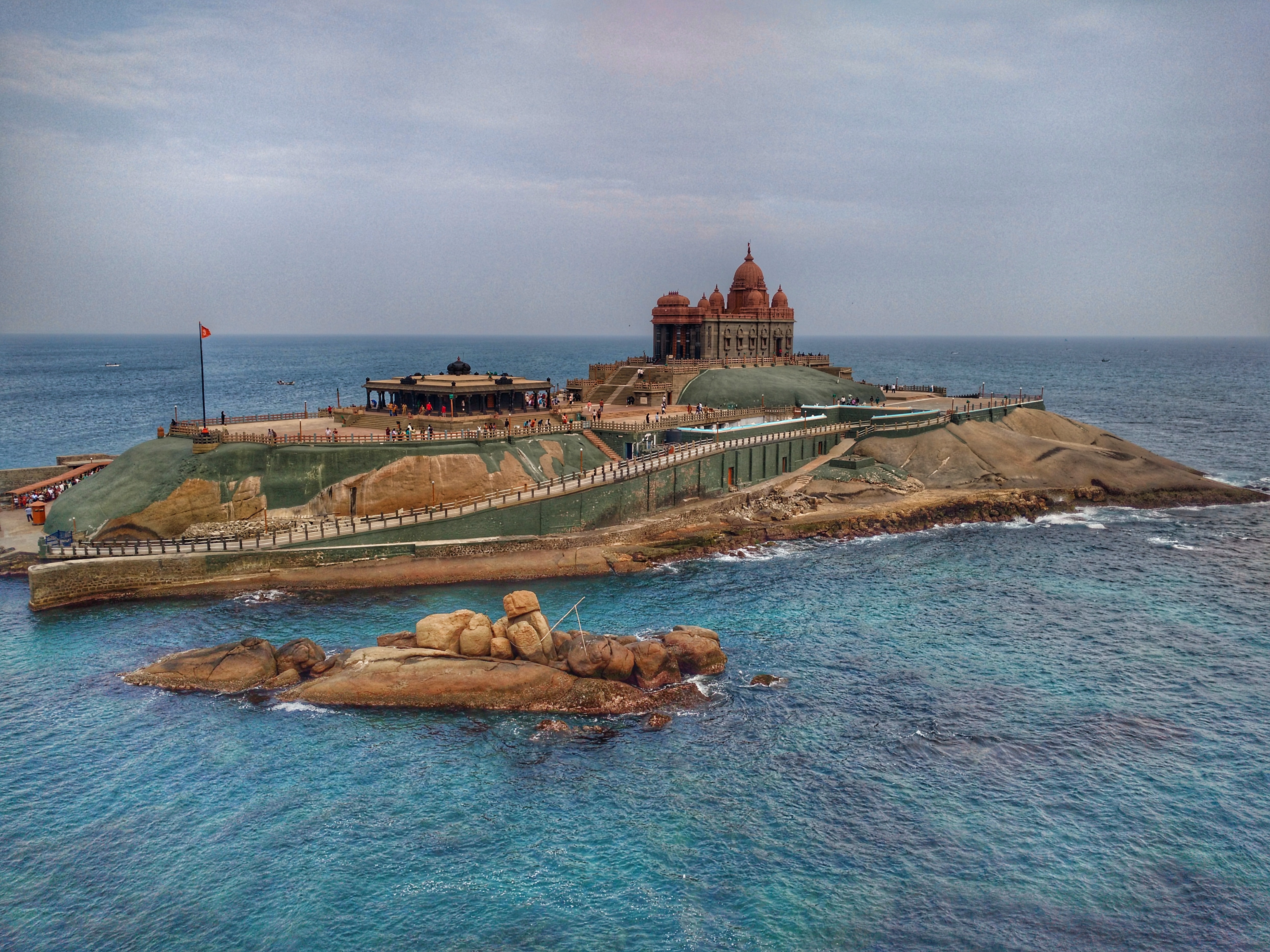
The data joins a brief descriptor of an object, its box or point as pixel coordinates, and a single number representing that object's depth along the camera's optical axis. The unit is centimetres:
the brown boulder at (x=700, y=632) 4244
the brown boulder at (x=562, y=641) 4081
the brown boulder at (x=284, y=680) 3950
